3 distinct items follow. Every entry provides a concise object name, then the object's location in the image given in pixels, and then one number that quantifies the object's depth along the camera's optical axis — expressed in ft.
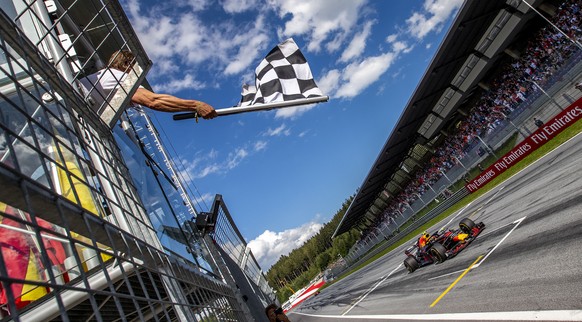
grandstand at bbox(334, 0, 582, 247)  47.91
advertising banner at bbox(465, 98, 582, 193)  46.74
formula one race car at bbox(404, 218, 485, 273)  33.09
